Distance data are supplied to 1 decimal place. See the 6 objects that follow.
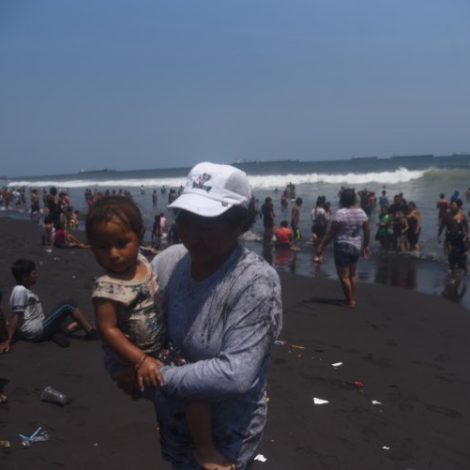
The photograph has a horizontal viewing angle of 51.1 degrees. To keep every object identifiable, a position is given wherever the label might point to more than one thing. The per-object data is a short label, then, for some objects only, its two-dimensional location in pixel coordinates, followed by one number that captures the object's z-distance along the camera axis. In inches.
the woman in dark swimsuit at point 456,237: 425.1
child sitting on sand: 227.1
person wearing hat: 64.9
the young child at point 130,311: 69.8
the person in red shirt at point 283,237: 609.6
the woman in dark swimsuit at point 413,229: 575.5
